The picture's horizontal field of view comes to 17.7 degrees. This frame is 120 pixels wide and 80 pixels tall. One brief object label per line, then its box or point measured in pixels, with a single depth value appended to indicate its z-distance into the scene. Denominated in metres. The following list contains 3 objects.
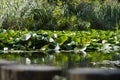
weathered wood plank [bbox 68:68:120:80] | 2.24
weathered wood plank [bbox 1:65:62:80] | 2.37
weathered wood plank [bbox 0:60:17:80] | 2.62
